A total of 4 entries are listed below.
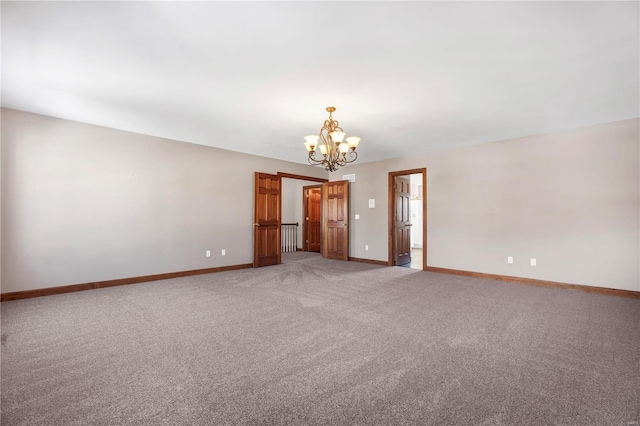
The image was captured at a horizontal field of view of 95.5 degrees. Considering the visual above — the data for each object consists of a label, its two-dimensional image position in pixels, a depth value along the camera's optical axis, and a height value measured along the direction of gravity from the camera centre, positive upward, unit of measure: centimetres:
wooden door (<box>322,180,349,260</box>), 755 -10
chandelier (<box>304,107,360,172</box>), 366 +95
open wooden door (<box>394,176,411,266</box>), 692 -14
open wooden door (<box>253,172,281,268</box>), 649 -11
